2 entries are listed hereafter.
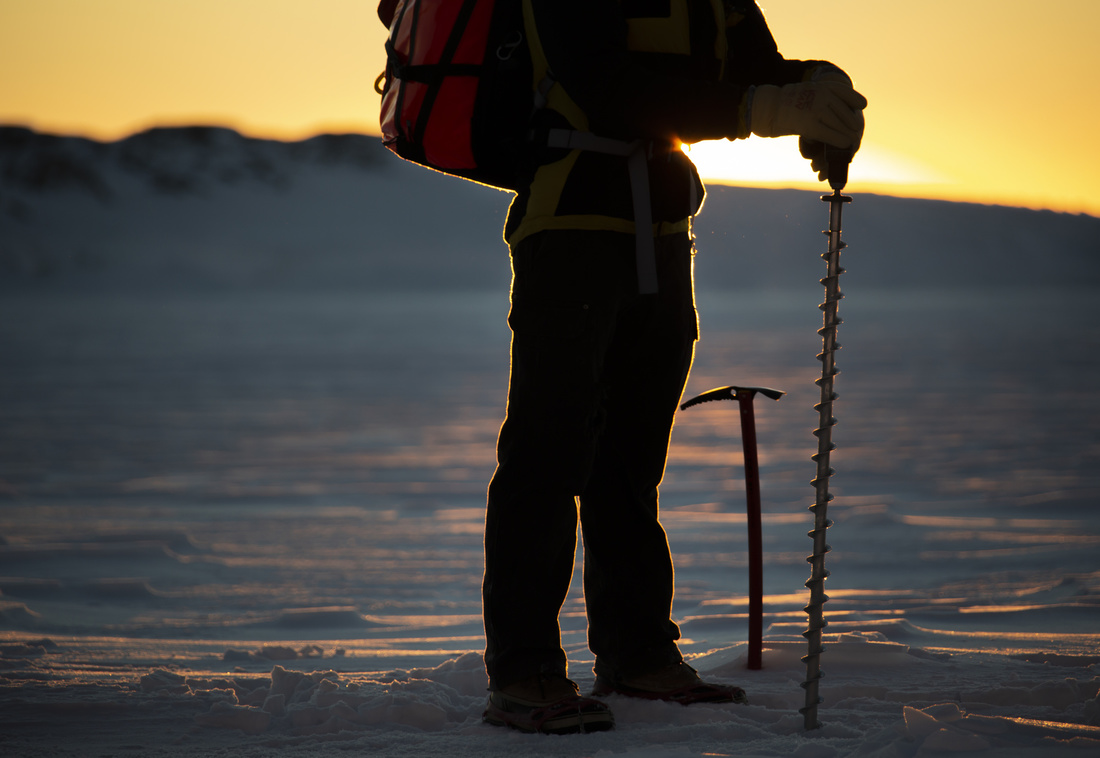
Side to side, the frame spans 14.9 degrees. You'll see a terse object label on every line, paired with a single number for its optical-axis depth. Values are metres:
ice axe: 7.93
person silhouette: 7.54
